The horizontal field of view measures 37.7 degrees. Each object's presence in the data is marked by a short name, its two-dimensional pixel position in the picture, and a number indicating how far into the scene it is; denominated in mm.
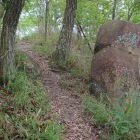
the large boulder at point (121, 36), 5371
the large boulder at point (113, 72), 4758
